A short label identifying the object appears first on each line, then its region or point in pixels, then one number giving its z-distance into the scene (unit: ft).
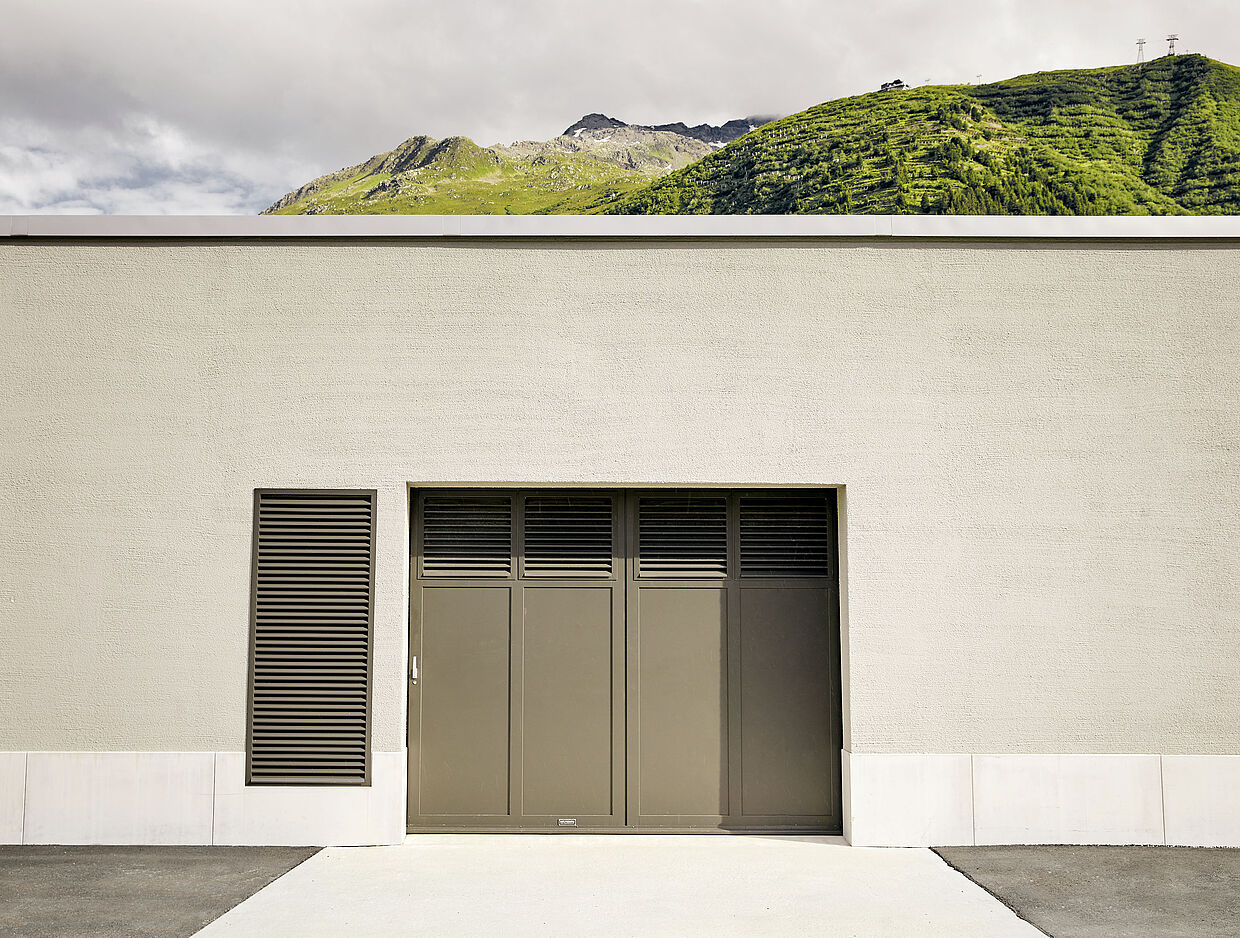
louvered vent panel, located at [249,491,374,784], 23.03
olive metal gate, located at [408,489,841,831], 23.85
